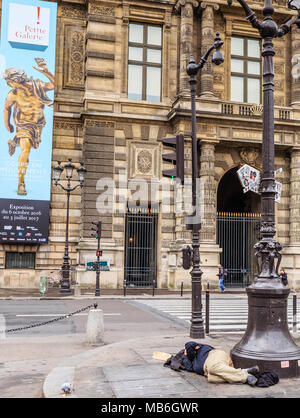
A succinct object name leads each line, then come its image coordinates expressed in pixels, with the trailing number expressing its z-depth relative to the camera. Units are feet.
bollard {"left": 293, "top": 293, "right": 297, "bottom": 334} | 40.53
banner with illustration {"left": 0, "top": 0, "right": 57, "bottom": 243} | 82.94
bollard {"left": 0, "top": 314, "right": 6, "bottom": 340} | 37.45
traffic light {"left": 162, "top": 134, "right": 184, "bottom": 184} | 34.63
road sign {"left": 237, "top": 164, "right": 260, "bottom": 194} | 87.81
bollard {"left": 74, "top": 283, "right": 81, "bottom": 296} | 68.69
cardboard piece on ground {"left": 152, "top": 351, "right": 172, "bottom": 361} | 26.48
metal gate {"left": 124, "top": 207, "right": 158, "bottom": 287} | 87.27
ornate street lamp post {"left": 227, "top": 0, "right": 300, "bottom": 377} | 22.79
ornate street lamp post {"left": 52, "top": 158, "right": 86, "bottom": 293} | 73.72
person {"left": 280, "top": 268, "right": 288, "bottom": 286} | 81.92
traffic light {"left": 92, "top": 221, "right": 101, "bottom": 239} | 73.13
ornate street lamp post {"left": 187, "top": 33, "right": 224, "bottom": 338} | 35.04
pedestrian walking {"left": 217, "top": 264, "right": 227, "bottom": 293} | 79.68
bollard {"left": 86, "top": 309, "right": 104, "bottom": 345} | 33.65
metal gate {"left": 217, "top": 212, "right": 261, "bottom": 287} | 90.12
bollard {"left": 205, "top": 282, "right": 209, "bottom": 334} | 37.75
